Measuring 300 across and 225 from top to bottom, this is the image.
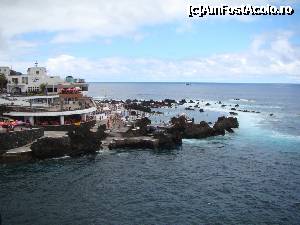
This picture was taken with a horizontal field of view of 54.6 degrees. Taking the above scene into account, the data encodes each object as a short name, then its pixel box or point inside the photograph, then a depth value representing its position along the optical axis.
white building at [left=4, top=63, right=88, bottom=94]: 76.54
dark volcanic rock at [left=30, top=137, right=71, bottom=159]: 45.78
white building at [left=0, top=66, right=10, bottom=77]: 85.60
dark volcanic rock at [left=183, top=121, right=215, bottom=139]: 63.75
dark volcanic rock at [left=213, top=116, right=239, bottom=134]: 67.91
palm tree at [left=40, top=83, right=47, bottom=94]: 76.23
